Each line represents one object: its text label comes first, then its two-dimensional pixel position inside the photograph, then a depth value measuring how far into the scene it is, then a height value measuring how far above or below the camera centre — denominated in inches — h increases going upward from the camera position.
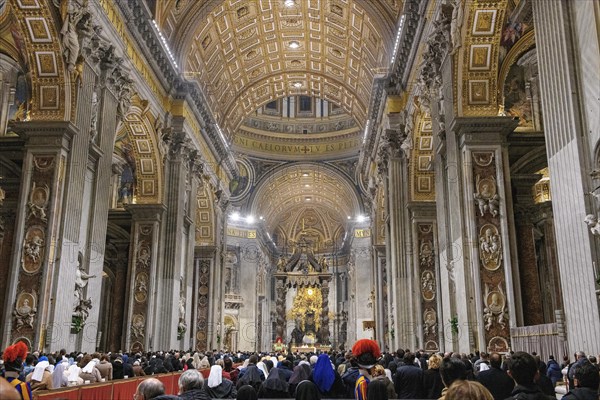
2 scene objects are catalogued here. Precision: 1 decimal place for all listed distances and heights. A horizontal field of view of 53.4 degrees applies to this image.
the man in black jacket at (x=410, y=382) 255.4 -17.3
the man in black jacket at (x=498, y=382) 193.2 -13.0
